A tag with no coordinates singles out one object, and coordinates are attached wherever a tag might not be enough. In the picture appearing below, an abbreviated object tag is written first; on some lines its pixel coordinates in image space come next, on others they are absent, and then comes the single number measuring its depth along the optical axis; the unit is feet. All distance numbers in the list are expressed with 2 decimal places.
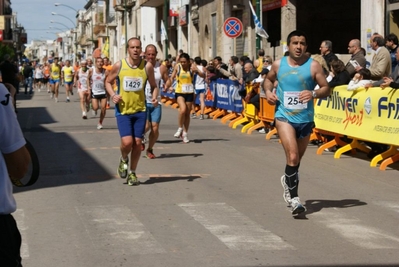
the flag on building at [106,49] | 296.71
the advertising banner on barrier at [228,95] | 74.69
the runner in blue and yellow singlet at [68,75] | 116.37
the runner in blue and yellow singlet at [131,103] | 36.73
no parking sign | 90.89
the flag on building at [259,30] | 85.61
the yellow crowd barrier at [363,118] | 42.86
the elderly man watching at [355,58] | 51.34
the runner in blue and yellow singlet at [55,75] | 121.60
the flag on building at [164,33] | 138.85
